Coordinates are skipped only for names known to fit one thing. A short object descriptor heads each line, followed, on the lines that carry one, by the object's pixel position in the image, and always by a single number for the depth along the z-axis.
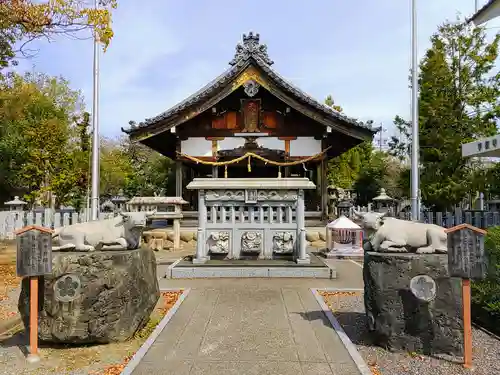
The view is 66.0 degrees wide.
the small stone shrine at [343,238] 12.90
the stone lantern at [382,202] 15.98
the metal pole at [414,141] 16.53
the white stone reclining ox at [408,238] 5.21
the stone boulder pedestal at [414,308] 4.76
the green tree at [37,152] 20.78
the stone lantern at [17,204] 18.76
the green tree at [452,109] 18.86
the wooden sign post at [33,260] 4.72
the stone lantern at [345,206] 15.95
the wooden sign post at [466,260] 4.43
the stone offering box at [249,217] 9.90
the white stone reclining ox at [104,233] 5.77
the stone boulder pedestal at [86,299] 4.95
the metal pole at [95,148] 16.69
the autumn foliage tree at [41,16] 8.40
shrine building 16.73
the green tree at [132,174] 35.09
